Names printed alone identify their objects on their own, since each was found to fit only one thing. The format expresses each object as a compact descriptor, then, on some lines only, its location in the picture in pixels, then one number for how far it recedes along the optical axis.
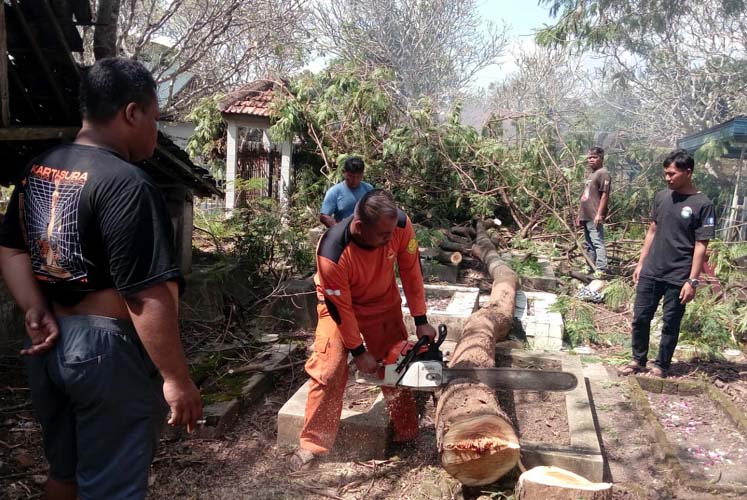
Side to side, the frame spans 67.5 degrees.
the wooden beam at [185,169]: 5.45
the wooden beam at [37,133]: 3.63
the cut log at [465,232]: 10.38
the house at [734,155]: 9.46
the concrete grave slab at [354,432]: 3.59
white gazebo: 11.52
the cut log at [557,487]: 2.65
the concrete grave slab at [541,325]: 5.87
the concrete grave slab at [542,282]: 7.86
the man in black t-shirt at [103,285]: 1.75
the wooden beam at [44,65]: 3.88
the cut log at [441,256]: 8.47
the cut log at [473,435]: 2.94
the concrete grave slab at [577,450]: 3.27
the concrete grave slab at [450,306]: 5.61
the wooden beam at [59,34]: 3.98
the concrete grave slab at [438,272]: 8.21
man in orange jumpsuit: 3.16
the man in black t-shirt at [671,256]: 4.47
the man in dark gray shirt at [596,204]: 7.78
